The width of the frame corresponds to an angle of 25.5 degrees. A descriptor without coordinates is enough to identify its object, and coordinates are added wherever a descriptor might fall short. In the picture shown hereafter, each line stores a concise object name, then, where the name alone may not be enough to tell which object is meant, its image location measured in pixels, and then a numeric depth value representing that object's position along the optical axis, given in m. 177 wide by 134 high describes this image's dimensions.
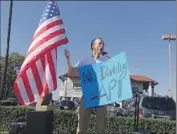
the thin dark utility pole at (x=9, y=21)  16.61
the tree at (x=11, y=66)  58.50
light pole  31.14
